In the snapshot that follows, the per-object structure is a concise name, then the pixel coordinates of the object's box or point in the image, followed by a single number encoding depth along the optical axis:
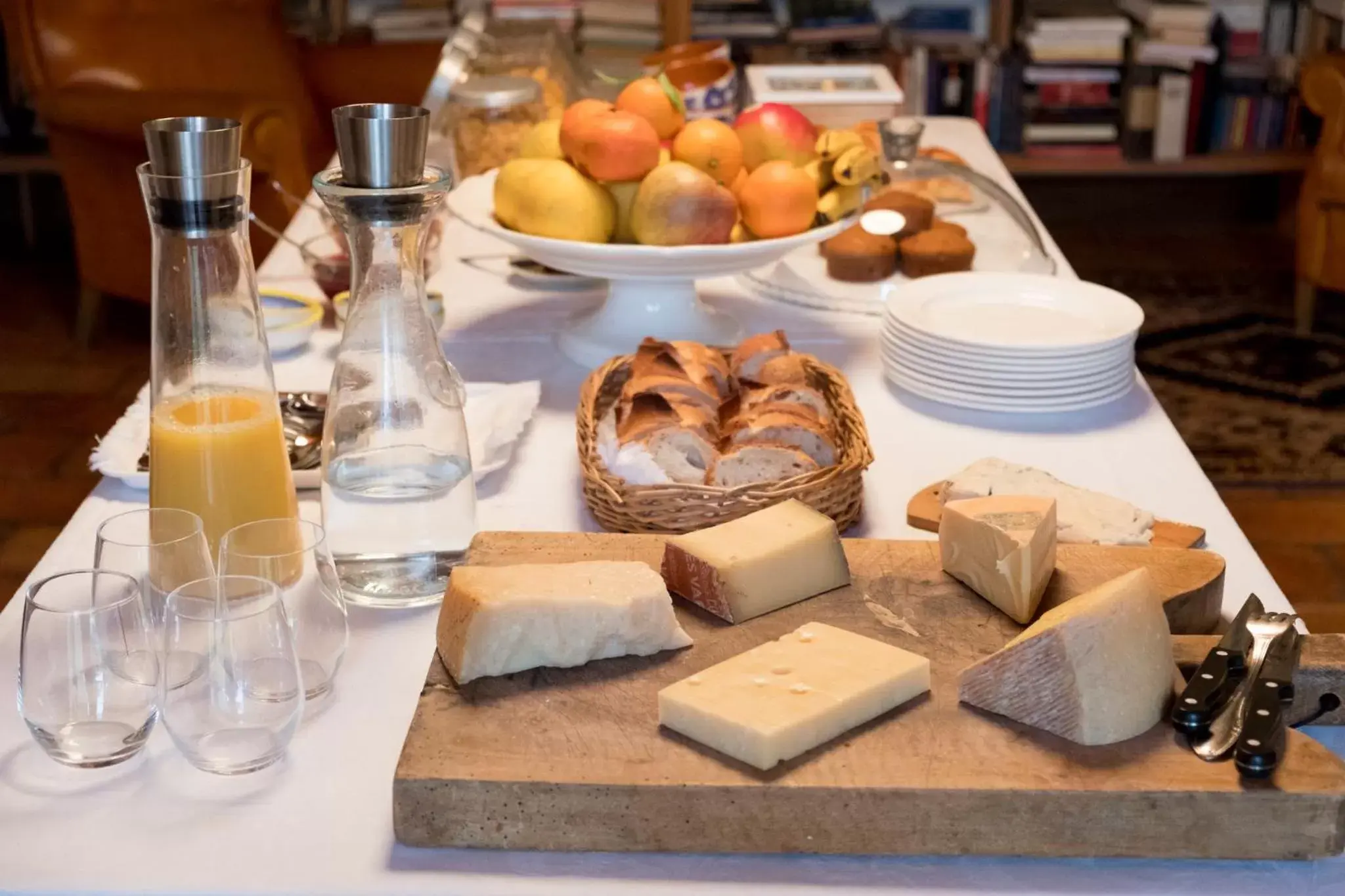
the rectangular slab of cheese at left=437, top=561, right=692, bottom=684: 0.82
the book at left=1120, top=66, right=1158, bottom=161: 4.18
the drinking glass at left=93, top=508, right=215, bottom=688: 0.87
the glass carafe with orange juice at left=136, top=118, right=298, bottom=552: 0.90
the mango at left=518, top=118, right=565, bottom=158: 1.50
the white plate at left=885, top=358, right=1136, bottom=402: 1.37
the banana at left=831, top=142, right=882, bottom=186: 1.52
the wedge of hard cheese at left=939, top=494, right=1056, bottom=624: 0.90
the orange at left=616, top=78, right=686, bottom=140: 1.52
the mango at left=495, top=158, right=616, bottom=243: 1.43
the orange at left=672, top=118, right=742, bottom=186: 1.48
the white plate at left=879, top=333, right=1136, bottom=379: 1.36
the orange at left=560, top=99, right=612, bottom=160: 1.43
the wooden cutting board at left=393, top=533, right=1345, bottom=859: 0.74
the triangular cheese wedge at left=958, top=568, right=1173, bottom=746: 0.77
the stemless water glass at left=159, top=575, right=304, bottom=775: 0.75
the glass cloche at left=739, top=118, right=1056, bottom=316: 1.73
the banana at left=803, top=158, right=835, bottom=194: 1.54
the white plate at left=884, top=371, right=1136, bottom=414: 1.37
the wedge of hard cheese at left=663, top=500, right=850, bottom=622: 0.90
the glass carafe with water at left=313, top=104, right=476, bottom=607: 0.96
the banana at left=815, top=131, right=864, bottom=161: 1.54
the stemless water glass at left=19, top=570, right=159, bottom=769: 0.77
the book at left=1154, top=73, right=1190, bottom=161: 4.15
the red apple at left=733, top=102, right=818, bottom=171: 1.53
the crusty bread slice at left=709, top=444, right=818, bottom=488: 1.11
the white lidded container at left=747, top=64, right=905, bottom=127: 2.31
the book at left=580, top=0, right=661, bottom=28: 3.98
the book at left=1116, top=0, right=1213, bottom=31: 4.09
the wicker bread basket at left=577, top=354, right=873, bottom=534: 1.04
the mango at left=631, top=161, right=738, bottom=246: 1.41
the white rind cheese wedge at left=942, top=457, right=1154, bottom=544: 1.07
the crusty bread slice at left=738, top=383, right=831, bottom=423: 1.21
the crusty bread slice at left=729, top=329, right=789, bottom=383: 1.27
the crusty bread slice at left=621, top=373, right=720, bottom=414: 1.19
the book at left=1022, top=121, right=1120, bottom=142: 4.24
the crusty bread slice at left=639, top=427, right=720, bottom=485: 1.13
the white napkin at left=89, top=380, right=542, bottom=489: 1.19
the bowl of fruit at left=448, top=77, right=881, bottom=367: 1.42
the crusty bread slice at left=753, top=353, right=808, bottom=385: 1.25
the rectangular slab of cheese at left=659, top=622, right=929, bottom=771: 0.75
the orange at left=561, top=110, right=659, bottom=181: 1.42
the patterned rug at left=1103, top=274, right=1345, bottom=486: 2.93
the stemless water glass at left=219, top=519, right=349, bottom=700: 0.80
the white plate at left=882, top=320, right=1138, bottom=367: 1.35
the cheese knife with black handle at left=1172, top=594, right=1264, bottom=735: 0.77
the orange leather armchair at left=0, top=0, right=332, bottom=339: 3.04
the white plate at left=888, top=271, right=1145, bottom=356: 1.46
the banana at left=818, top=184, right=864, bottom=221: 1.53
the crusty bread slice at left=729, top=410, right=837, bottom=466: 1.13
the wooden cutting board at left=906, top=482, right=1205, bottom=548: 1.10
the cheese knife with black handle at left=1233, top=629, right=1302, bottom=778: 0.73
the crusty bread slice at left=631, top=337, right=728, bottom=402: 1.22
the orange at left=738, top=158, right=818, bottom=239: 1.44
